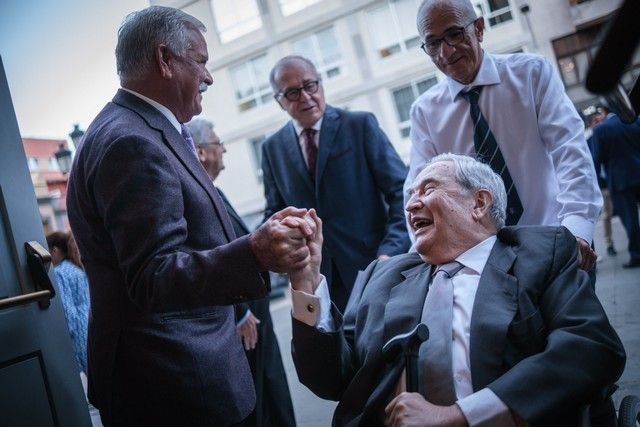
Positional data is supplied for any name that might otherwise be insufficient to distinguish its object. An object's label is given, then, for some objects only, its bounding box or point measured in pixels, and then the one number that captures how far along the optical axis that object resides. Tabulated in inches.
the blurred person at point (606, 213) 233.5
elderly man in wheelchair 54.4
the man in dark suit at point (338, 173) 108.6
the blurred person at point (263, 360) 106.9
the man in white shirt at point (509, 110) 82.7
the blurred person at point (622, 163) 213.5
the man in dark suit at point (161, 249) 51.5
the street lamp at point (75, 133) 218.5
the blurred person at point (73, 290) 158.9
